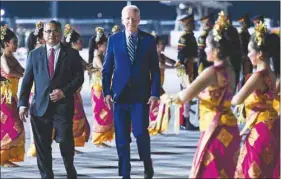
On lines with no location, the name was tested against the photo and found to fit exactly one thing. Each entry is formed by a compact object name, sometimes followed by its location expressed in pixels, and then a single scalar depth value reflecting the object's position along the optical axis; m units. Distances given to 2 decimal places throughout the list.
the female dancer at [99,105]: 21.01
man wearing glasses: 15.06
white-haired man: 15.51
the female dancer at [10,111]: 17.73
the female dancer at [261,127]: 13.01
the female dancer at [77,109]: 20.22
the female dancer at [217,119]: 12.10
